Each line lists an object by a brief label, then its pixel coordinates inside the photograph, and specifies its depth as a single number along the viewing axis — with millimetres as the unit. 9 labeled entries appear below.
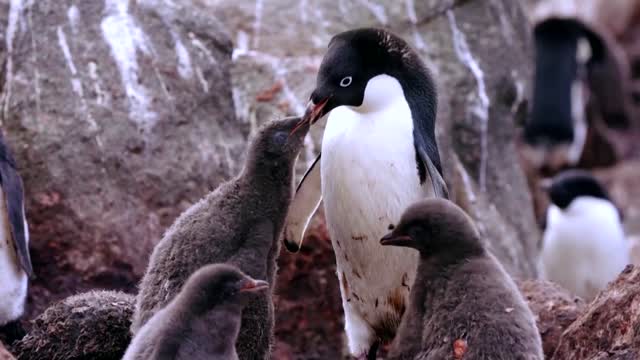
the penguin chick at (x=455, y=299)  9050
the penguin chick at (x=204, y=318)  8853
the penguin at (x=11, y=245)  13049
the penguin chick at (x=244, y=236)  10156
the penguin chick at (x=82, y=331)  11263
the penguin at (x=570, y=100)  34909
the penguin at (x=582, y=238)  20438
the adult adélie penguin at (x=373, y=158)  11550
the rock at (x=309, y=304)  15129
